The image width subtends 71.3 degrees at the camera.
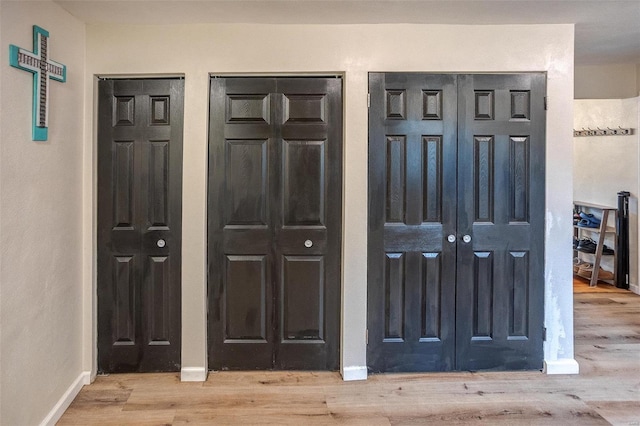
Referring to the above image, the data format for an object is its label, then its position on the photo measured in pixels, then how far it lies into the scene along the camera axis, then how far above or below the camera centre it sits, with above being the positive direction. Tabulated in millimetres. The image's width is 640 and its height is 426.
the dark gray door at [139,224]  2904 -132
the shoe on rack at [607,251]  5377 -522
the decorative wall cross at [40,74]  2218 +663
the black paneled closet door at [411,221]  2912 -97
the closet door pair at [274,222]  2920 -112
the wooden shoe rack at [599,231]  5270 -284
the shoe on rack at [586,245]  5531 -477
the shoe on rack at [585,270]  5561 -782
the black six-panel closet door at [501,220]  2924 -86
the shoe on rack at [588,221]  5527 -166
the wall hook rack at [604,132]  5038 +916
